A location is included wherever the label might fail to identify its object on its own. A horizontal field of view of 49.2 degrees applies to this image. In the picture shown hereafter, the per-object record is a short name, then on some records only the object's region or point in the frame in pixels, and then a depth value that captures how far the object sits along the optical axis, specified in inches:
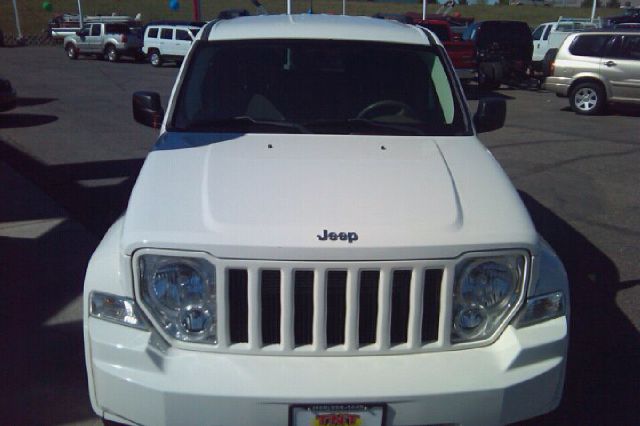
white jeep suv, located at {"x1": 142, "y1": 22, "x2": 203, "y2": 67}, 1159.6
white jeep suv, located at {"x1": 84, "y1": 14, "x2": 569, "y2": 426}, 104.8
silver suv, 591.4
